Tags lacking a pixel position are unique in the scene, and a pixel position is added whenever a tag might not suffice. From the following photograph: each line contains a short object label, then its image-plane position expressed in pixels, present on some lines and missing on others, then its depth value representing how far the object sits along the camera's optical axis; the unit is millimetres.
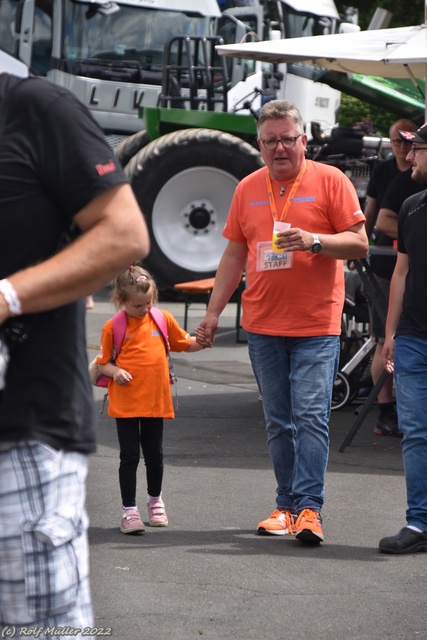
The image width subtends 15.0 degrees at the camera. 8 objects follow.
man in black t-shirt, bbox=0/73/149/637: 3290
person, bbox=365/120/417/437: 10489
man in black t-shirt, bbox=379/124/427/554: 7090
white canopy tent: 10852
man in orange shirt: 7206
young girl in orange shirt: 7352
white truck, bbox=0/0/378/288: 18658
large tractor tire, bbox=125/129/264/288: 18568
